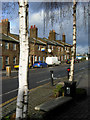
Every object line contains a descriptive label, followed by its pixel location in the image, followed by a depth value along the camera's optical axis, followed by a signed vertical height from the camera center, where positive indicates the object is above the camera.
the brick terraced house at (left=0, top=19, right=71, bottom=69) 23.89 +3.74
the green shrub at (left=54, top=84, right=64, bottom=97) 5.12 -1.31
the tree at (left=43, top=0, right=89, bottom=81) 5.00 +0.71
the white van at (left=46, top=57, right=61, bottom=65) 29.74 +0.57
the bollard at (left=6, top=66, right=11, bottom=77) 13.30 -1.01
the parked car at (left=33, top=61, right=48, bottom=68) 25.58 -0.40
